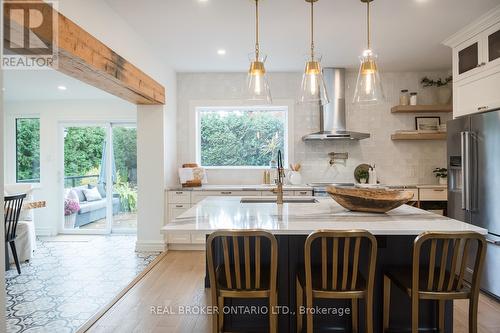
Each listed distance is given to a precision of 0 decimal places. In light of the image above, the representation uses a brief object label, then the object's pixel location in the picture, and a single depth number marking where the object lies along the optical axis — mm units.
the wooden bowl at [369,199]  2443
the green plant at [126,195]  6113
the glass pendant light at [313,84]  2471
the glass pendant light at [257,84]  2475
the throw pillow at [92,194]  6176
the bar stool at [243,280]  1790
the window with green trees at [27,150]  6227
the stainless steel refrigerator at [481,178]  3139
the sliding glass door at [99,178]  6098
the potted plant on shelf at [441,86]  5160
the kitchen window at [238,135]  5617
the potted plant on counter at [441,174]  5086
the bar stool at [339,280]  1769
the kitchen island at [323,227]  2018
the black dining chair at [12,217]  3775
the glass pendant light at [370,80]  2455
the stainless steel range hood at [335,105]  5172
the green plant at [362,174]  5223
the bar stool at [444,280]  1759
